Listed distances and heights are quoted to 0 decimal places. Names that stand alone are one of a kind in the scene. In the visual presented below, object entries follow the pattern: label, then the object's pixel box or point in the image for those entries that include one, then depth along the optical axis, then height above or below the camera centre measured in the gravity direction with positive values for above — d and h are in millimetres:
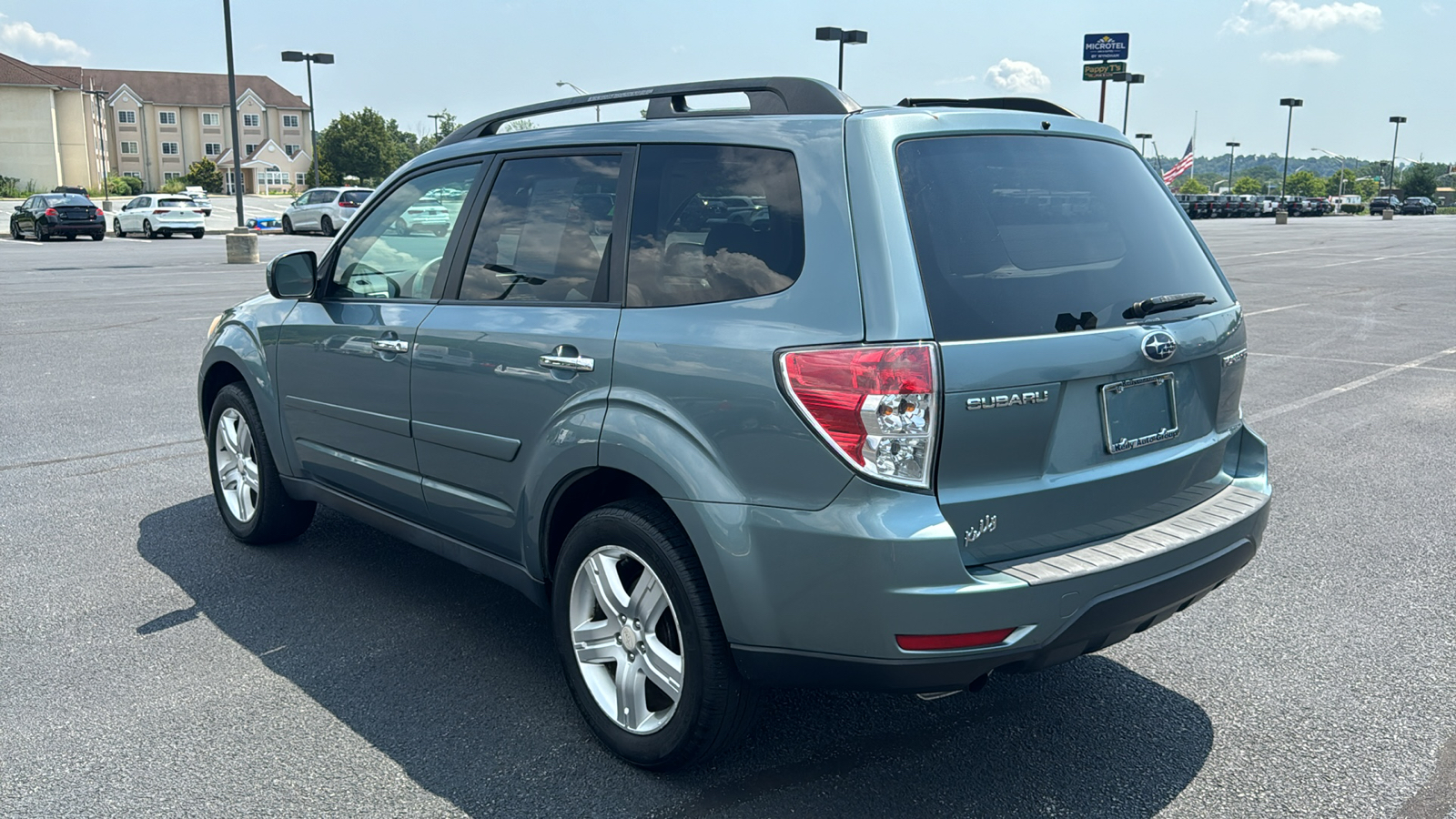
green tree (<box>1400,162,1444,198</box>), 131125 +3533
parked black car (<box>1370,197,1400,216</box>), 85362 +512
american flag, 45562 +1701
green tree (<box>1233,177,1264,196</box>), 137875 +2961
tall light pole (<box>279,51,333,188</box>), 47688 +5880
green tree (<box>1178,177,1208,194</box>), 128125 +2599
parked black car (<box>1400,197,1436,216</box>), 90875 +422
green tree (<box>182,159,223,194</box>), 103062 +2031
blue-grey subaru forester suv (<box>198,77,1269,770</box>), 2703 -514
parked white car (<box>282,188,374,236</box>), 37750 -348
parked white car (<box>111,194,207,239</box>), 38812 -617
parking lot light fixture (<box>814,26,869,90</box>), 45969 +6867
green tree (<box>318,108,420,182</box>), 103125 +4877
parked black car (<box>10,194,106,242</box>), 36031 -651
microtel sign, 61750 +8770
